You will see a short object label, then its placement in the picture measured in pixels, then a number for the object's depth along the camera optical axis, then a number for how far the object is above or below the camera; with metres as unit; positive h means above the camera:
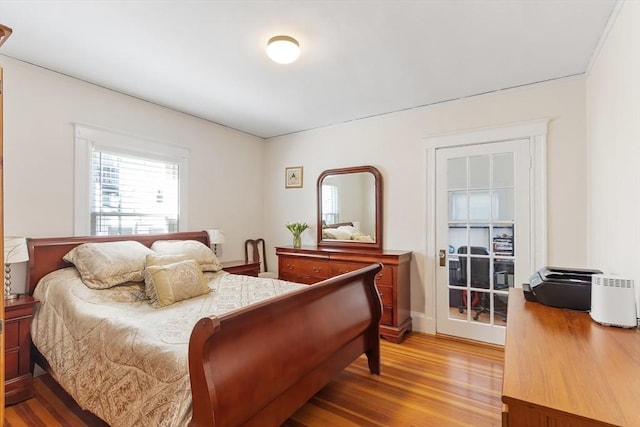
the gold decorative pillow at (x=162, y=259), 2.60 -0.38
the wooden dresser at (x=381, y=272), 3.28 -0.64
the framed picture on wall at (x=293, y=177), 4.49 +0.56
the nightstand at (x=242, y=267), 3.66 -0.63
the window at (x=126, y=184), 2.89 +0.31
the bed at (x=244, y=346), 1.30 -0.70
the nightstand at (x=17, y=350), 2.14 -0.96
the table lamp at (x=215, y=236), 3.73 -0.26
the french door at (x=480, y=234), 3.04 -0.18
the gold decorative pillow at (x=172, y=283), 2.34 -0.54
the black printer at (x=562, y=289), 1.68 -0.40
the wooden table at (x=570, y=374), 0.81 -0.50
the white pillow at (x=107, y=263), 2.40 -0.39
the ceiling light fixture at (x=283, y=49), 2.15 +1.16
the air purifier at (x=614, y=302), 1.41 -0.39
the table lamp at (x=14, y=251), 2.18 -0.26
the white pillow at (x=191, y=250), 3.05 -0.35
